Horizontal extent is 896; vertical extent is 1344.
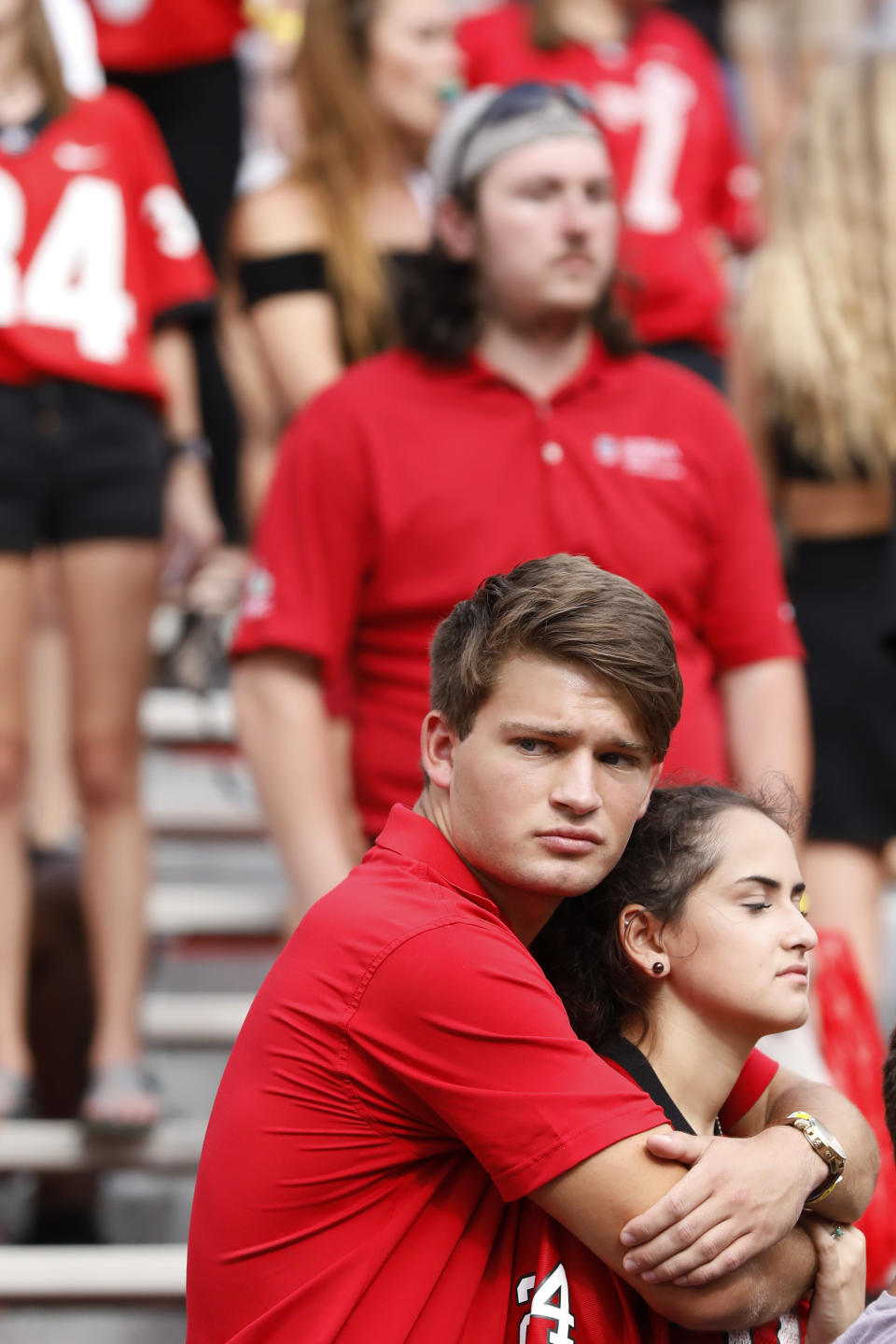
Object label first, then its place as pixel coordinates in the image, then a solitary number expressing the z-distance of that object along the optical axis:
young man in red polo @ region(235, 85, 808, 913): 17.63
